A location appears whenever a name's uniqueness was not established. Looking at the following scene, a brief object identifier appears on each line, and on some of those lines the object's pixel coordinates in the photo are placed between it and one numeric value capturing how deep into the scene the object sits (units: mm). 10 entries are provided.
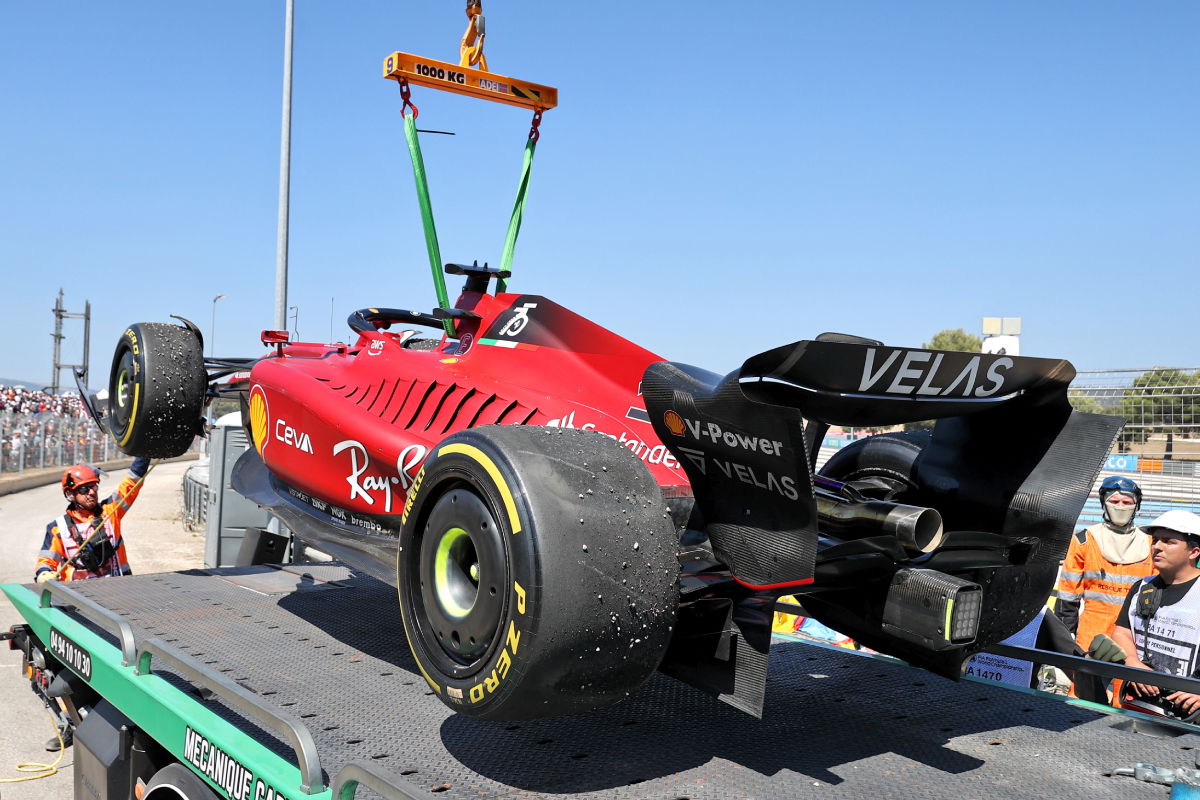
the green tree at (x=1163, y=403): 13336
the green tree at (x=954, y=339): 55262
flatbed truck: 2654
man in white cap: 4301
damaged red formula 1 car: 2438
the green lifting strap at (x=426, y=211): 5109
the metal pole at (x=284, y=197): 13453
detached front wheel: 5289
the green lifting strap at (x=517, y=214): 5332
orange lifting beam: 5152
